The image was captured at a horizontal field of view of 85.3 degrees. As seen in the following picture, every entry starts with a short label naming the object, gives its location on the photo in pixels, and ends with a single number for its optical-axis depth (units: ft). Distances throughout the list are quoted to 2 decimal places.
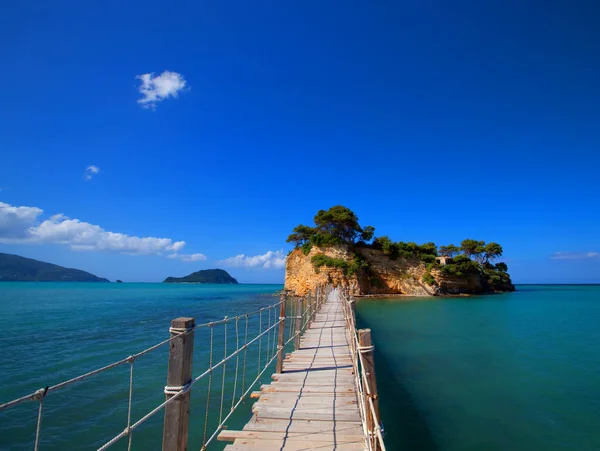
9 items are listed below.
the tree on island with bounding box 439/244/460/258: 163.02
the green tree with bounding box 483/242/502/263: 167.02
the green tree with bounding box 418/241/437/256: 131.34
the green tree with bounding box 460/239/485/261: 167.02
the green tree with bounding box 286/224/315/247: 128.57
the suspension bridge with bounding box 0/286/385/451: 8.51
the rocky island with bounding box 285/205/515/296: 114.42
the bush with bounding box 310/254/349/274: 112.47
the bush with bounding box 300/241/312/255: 122.30
